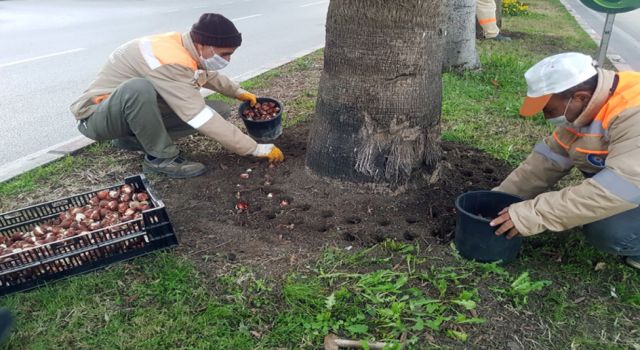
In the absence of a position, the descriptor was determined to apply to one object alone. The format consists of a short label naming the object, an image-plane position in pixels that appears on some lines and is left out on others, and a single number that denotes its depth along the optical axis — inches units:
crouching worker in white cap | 79.7
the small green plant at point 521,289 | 87.8
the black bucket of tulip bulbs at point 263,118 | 152.8
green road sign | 166.1
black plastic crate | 89.7
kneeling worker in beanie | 122.8
